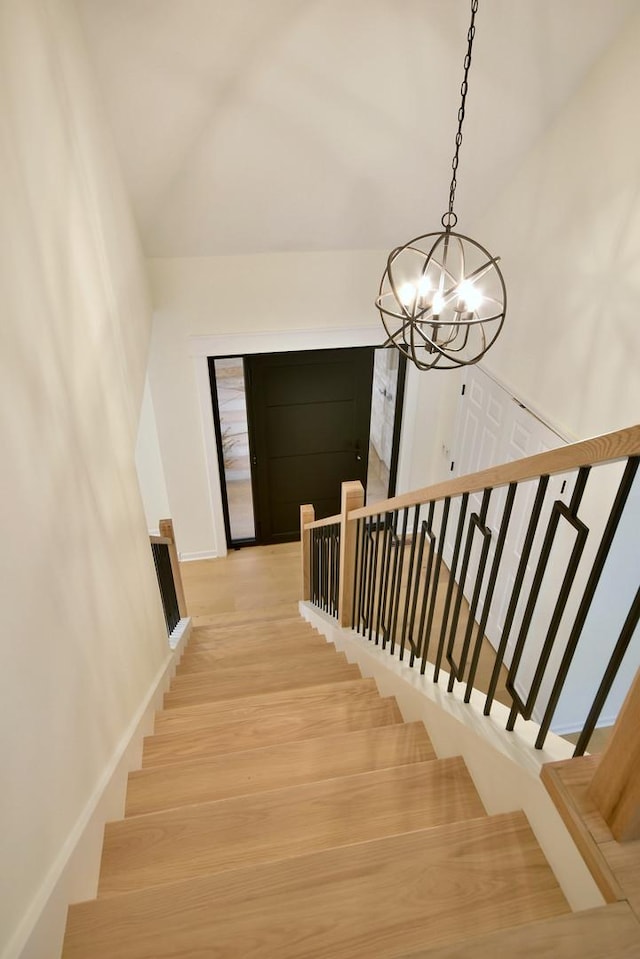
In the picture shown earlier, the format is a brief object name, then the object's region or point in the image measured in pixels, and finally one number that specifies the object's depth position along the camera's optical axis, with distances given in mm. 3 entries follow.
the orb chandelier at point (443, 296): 1897
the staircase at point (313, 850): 1135
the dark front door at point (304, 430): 4727
